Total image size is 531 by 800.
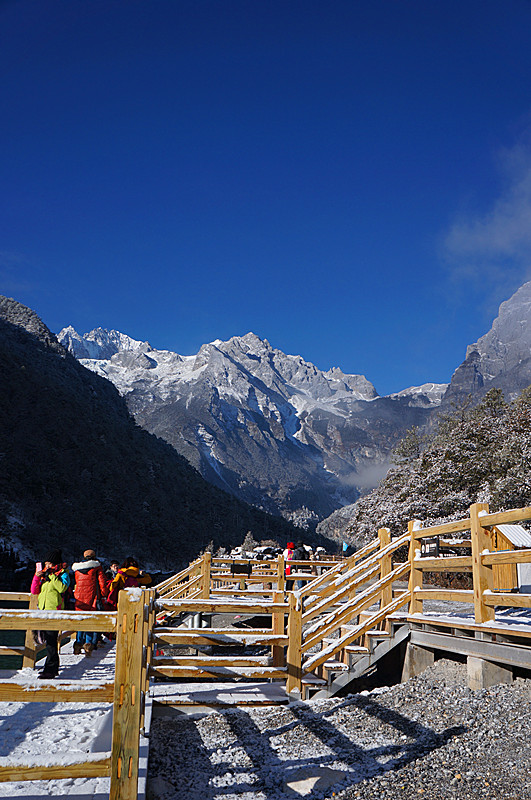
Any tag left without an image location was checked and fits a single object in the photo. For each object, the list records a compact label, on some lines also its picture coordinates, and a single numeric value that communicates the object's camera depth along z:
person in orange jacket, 11.00
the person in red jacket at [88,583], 9.92
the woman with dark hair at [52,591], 8.09
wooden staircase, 7.40
